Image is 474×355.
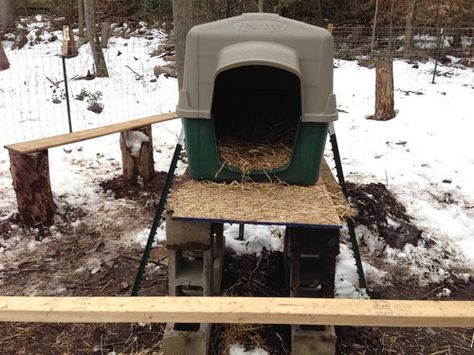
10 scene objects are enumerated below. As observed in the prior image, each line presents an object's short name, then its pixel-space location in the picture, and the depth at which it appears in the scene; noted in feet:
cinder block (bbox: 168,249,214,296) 8.11
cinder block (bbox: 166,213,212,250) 7.56
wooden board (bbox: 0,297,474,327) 4.76
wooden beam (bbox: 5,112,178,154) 11.91
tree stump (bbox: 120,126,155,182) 14.69
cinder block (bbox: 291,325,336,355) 7.71
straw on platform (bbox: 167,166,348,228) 6.91
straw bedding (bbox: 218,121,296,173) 8.23
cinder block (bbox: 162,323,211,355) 7.71
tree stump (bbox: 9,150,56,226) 11.94
